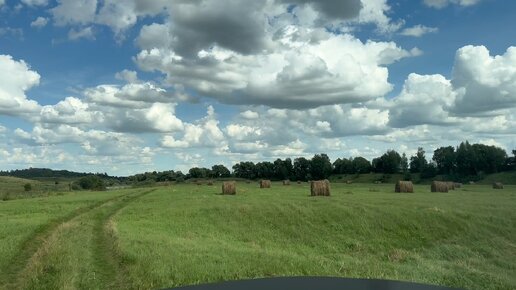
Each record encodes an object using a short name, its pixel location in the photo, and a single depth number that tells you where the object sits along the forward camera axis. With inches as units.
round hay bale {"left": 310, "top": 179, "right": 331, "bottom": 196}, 1630.2
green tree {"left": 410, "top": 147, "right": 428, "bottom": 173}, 5413.4
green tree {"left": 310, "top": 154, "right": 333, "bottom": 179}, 5575.8
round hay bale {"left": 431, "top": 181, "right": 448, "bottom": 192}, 1984.5
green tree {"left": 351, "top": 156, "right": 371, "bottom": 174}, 5615.2
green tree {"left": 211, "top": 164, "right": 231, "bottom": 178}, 6673.2
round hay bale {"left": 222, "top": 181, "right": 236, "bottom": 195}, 1848.3
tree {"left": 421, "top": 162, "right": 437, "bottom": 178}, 4726.9
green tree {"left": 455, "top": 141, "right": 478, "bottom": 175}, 4527.6
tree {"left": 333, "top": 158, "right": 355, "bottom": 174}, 5684.1
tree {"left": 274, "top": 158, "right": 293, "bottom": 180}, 5723.4
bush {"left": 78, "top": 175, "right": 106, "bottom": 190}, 5239.2
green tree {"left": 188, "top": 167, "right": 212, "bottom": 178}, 6815.9
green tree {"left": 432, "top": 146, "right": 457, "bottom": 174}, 4709.6
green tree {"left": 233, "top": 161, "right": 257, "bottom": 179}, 6279.5
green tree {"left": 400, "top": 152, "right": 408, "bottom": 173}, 5550.2
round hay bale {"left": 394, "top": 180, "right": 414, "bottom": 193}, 1922.7
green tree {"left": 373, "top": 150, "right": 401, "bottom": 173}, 5492.1
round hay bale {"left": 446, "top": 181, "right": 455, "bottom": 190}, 2169.9
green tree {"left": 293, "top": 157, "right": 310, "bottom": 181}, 5687.5
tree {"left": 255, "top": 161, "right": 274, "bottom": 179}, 5895.7
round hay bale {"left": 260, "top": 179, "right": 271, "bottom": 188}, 2613.2
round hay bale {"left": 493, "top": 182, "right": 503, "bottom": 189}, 2394.2
